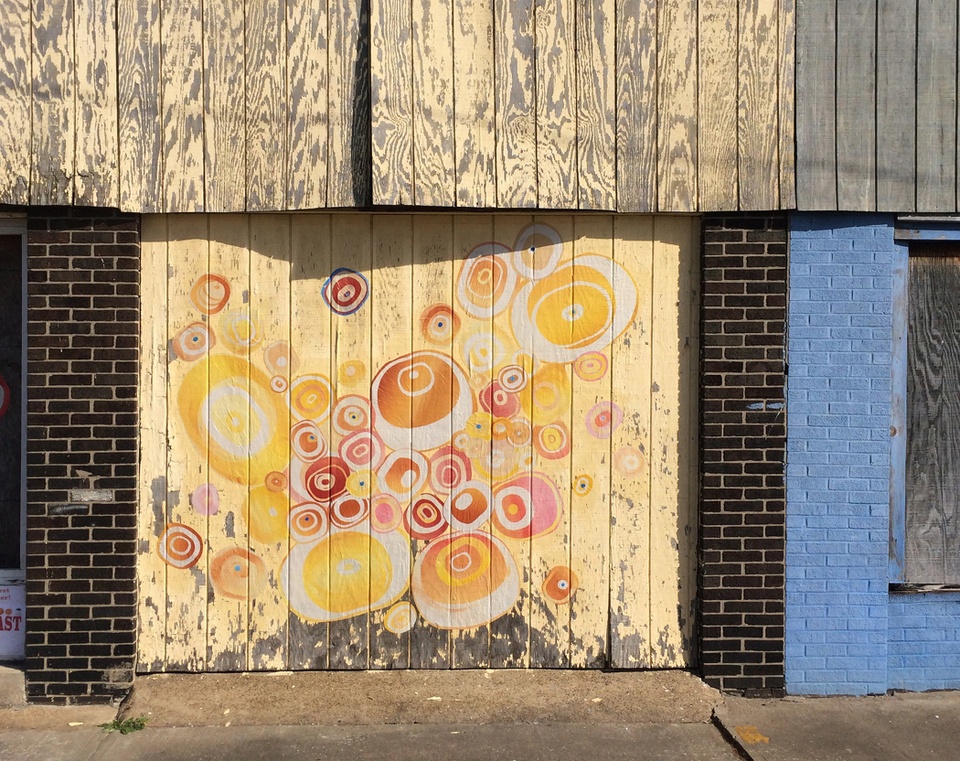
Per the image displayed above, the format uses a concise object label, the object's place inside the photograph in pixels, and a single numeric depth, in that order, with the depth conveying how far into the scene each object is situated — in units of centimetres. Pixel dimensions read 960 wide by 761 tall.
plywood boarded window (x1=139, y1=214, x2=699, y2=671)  484
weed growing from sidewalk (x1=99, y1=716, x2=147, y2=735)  442
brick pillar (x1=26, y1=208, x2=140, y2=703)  471
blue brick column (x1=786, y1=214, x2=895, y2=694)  484
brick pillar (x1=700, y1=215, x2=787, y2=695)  480
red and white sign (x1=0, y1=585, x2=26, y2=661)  489
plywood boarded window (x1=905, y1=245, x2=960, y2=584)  497
